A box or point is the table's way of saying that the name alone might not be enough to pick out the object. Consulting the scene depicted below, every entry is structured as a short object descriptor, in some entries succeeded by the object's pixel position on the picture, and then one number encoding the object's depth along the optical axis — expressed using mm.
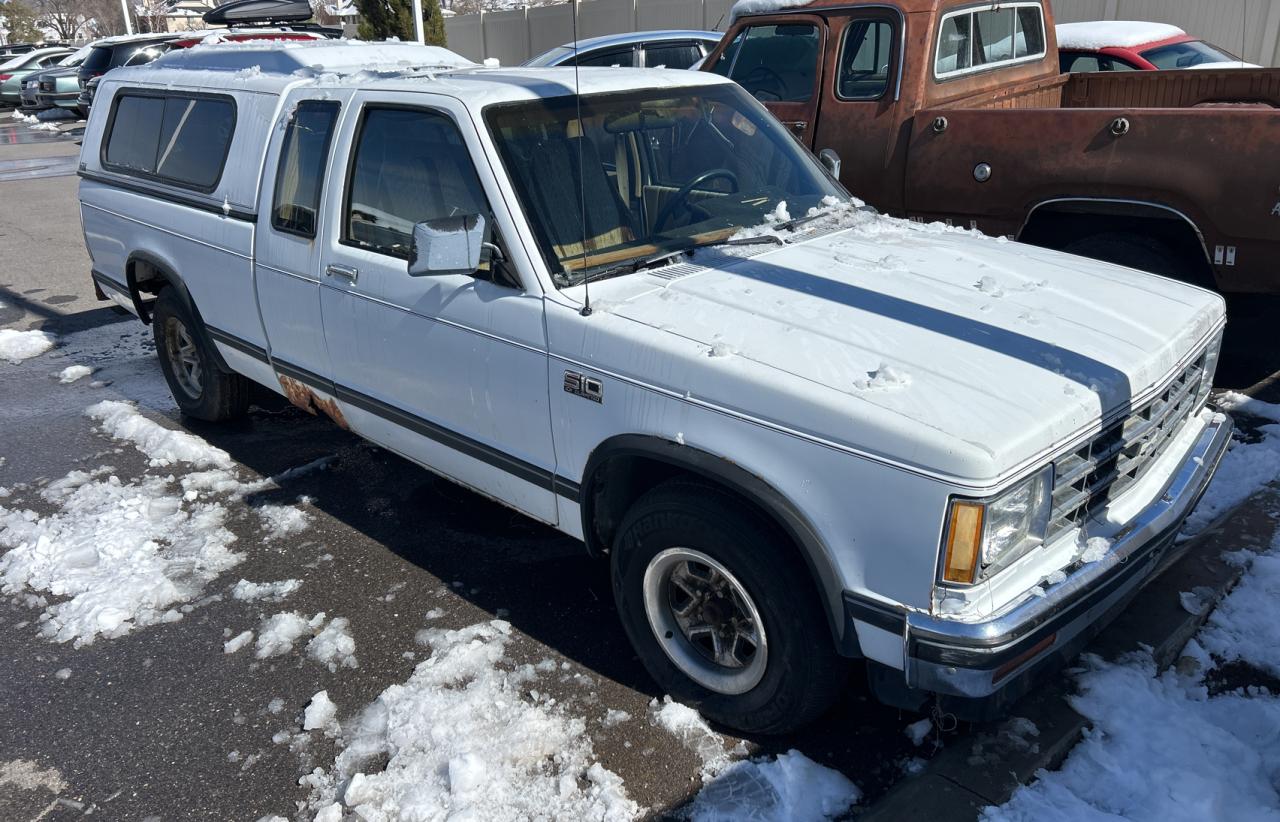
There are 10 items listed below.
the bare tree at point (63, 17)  63809
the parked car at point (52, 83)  25859
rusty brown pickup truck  4797
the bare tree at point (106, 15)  62094
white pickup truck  2562
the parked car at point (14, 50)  34062
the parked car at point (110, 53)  20500
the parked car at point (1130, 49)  8812
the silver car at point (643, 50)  10258
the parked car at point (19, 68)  29578
